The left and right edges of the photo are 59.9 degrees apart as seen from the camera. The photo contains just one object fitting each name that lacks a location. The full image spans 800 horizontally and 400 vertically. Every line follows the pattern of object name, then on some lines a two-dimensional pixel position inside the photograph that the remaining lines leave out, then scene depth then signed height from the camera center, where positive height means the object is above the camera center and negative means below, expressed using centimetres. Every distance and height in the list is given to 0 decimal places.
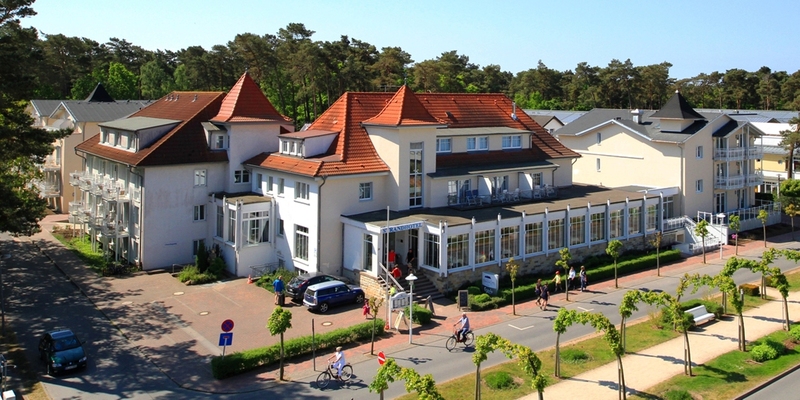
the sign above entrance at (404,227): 3347 -156
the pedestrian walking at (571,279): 3475 -423
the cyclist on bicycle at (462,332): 2672 -527
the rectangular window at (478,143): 4362 +330
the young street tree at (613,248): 3534 -267
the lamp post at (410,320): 2754 -501
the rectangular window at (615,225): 4144 -176
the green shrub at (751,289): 3422 -461
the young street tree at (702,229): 3972 -190
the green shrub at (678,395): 2165 -625
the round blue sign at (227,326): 2302 -437
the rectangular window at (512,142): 4556 +353
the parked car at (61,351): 2412 -559
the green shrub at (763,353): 2522 -573
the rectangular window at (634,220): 4266 -150
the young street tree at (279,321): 2369 -433
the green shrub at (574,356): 2528 -590
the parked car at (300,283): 3238 -417
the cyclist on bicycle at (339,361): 2312 -555
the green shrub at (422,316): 2950 -514
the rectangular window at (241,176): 4088 +110
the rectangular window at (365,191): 3686 +21
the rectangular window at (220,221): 3956 -155
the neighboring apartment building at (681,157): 4831 +282
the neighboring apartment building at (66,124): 5391 +547
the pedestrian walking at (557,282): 3475 -435
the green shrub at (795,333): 2713 -537
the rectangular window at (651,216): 4388 -128
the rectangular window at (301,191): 3625 +19
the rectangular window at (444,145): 4222 +307
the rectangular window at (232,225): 3831 -170
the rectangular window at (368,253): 3453 -290
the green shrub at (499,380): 2273 -612
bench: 2980 -517
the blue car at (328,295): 3111 -459
